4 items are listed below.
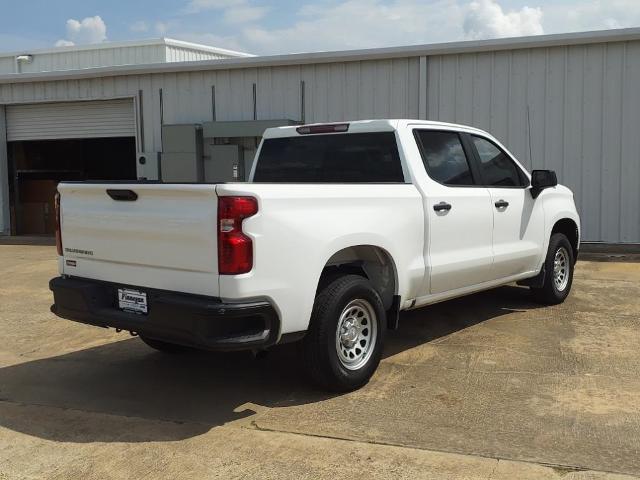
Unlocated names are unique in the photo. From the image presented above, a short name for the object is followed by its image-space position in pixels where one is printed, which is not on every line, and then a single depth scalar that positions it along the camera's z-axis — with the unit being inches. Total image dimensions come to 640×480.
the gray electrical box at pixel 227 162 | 550.9
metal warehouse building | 470.6
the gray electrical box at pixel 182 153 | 564.4
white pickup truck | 158.4
